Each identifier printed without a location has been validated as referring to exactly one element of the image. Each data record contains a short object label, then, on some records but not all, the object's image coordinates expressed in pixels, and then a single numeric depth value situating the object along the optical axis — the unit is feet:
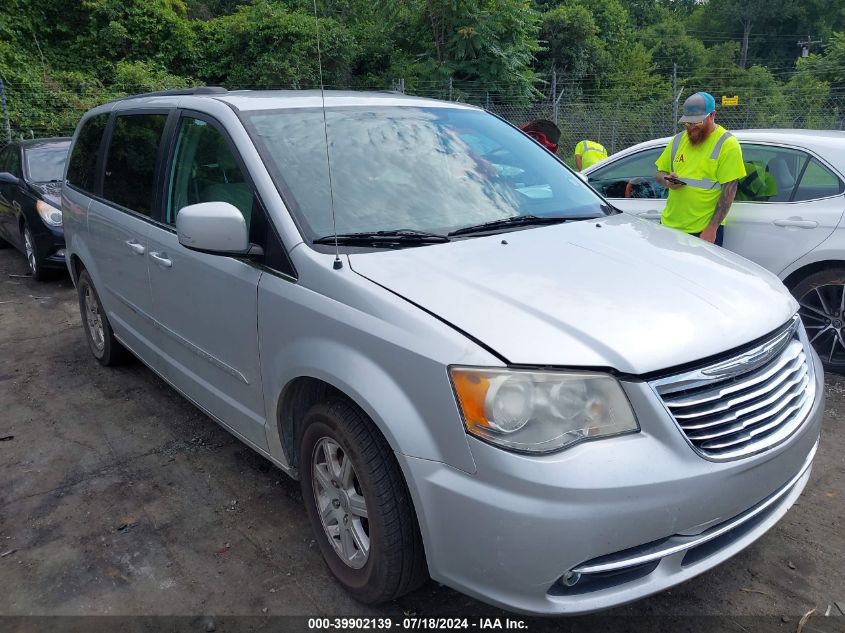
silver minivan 6.31
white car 14.49
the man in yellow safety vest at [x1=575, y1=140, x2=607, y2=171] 25.46
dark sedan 23.22
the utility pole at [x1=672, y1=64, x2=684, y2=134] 39.70
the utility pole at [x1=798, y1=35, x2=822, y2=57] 179.69
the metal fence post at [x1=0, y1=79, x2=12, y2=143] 44.65
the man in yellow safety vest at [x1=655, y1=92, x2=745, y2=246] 14.75
